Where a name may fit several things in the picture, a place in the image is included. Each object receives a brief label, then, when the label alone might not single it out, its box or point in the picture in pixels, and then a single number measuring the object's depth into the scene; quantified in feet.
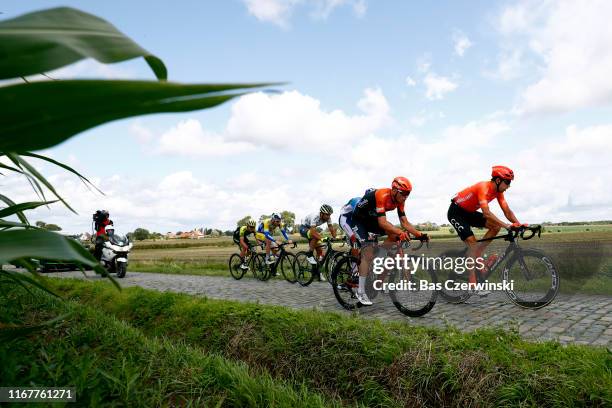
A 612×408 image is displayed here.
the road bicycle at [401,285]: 20.99
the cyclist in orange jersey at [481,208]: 22.56
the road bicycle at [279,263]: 39.83
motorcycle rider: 50.83
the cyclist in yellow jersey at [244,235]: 45.39
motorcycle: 47.38
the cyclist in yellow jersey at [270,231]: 41.63
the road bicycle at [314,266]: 35.17
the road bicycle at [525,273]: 21.27
